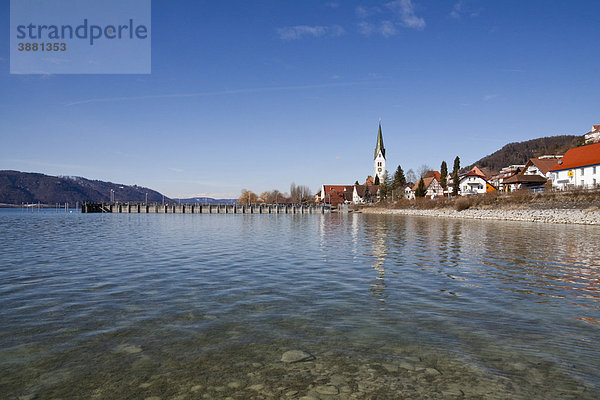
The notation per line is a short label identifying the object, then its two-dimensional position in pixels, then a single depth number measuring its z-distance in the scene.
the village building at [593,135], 129.20
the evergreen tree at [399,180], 138.29
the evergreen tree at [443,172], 110.81
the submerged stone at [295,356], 5.95
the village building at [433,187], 137.12
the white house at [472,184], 120.62
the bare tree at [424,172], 188.12
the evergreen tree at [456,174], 102.30
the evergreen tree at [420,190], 118.00
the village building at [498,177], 133.98
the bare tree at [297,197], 193.00
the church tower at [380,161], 186.25
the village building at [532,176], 95.44
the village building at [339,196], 189.88
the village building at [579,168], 69.56
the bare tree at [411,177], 184.59
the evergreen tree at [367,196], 161.75
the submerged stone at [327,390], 4.92
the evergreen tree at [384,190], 142.62
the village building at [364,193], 162.12
